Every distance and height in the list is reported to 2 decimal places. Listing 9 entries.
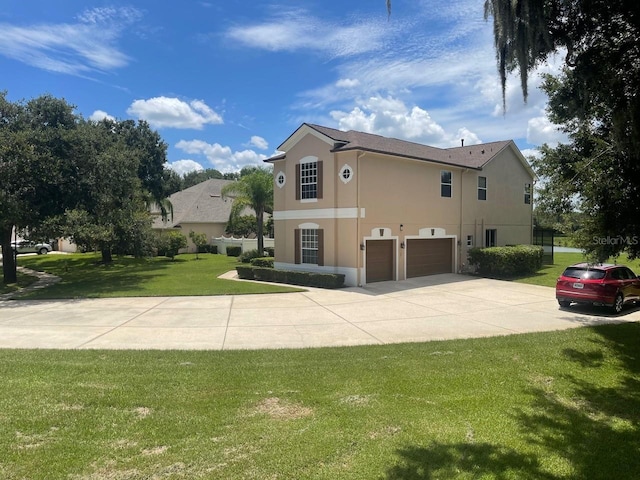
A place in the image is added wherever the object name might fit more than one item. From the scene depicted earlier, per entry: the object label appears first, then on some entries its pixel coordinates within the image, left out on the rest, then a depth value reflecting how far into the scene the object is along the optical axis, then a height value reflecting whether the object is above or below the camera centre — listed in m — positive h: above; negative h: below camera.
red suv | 13.19 -1.58
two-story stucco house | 19.05 +1.57
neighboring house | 38.34 +2.34
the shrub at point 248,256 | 28.09 -1.14
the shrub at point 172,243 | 31.75 -0.29
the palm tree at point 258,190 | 28.56 +3.26
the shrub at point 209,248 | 37.64 -0.80
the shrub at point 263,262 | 23.38 -1.29
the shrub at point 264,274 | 20.38 -1.73
